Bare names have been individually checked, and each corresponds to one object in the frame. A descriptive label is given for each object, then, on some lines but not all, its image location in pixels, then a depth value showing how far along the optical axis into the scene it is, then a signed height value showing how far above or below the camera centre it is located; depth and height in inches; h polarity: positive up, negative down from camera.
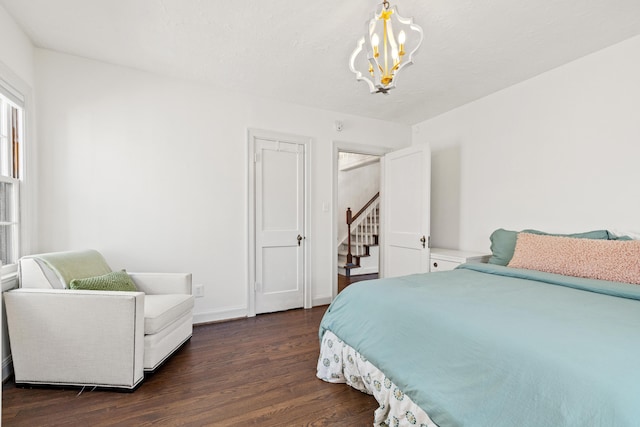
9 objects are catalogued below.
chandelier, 64.7 +39.2
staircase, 218.5 -25.3
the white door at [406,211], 132.7 +0.4
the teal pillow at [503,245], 101.3 -12.0
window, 82.9 +10.1
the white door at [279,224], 131.3 -5.9
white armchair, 72.2 -31.0
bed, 34.7 -20.0
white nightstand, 117.3 -19.3
